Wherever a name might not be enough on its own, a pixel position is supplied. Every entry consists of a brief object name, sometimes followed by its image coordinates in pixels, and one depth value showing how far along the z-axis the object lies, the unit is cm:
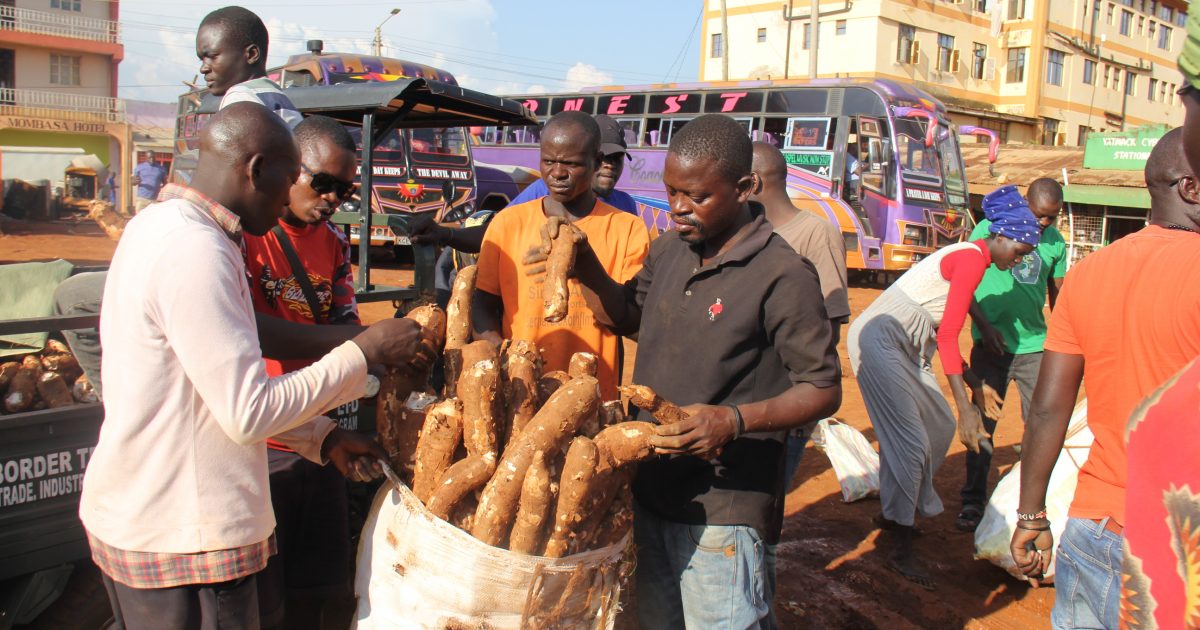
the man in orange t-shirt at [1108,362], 199
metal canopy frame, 383
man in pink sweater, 166
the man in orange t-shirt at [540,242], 283
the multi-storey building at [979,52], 3447
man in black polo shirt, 201
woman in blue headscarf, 406
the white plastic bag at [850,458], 501
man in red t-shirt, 251
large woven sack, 191
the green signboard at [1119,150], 2048
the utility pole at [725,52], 2567
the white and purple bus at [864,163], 1464
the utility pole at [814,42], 2325
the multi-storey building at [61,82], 3064
